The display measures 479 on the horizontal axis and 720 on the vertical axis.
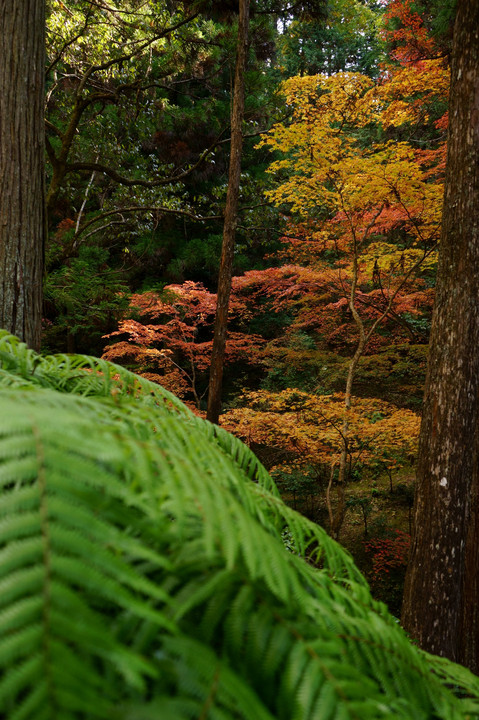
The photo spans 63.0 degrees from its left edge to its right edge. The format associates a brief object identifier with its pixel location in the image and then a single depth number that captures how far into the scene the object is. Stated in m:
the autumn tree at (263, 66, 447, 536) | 4.80
